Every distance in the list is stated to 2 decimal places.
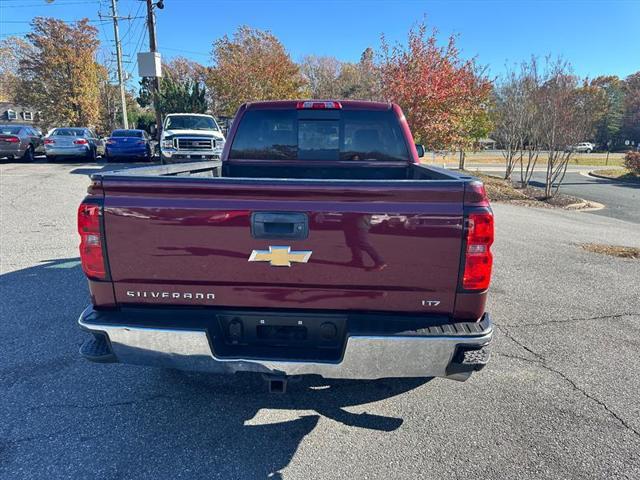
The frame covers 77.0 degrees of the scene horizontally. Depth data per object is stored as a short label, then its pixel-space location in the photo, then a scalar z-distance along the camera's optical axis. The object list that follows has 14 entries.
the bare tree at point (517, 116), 15.93
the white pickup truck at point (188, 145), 13.83
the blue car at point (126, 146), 18.83
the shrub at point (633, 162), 23.95
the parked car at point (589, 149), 62.22
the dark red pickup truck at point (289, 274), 2.14
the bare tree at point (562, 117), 13.68
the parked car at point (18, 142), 17.44
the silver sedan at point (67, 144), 18.03
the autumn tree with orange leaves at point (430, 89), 15.96
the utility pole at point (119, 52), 30.34
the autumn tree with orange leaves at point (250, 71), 22.66
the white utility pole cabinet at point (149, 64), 18.91
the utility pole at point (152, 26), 19.59
